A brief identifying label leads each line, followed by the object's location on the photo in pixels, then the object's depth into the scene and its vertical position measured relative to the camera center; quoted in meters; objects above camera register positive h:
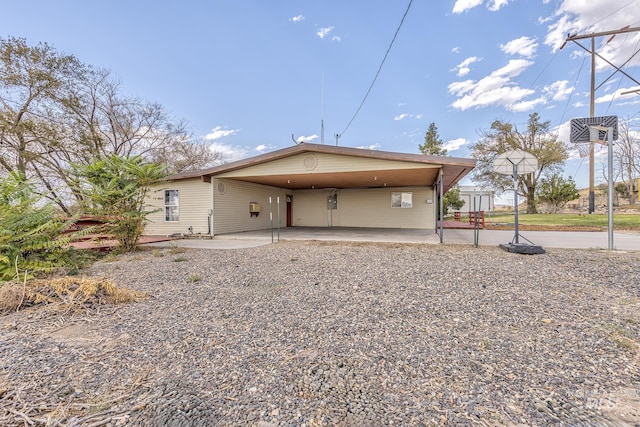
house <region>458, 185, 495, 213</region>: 27.17 +1.32
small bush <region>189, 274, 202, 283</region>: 4.53 -1.12
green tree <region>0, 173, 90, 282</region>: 4.29 -0.35
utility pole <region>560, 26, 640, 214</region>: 13.19 +7.84
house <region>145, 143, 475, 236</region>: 9.05 +0.90
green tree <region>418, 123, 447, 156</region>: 28.20 +6.69
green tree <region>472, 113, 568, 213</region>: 22.81 +4.97
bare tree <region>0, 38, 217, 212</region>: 11.48 +4.82
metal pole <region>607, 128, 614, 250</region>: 6.59 +0.63
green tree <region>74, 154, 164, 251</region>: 6.89 +0.54
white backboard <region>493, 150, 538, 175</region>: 7.36 +1.22
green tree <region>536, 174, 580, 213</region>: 21.88 +1.28
